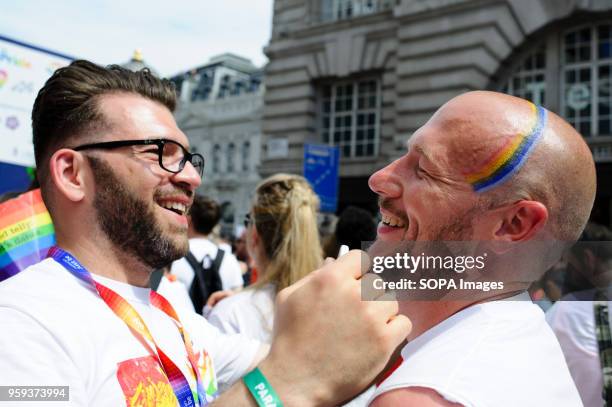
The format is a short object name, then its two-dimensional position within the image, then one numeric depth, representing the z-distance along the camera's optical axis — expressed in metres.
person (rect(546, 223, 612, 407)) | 1.45
